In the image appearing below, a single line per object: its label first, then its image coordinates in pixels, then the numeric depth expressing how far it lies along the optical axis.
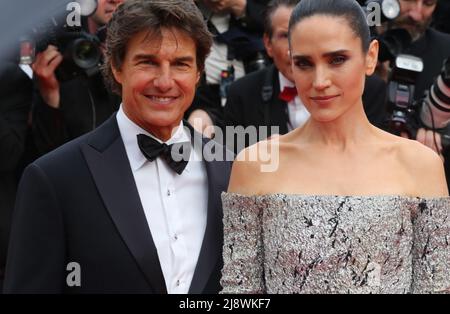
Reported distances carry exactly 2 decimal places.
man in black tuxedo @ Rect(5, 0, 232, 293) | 3.77
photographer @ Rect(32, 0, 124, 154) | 6.96
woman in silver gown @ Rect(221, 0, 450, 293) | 3.64
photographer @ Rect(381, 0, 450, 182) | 7.68
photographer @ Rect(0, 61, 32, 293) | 6.78
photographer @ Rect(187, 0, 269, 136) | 7.82
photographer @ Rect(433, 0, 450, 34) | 9.18
